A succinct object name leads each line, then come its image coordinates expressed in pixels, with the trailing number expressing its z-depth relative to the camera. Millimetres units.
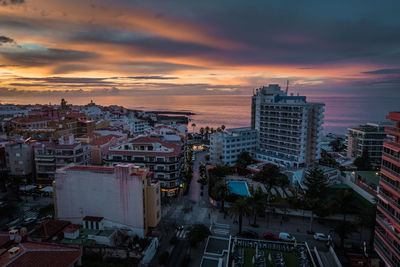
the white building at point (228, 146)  70688
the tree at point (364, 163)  63228
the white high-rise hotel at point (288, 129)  67500
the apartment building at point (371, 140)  74188
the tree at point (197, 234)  33312
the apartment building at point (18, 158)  54594
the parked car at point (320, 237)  36734
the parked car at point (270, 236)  36469
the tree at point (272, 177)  48781
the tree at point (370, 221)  32688
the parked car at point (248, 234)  36938
